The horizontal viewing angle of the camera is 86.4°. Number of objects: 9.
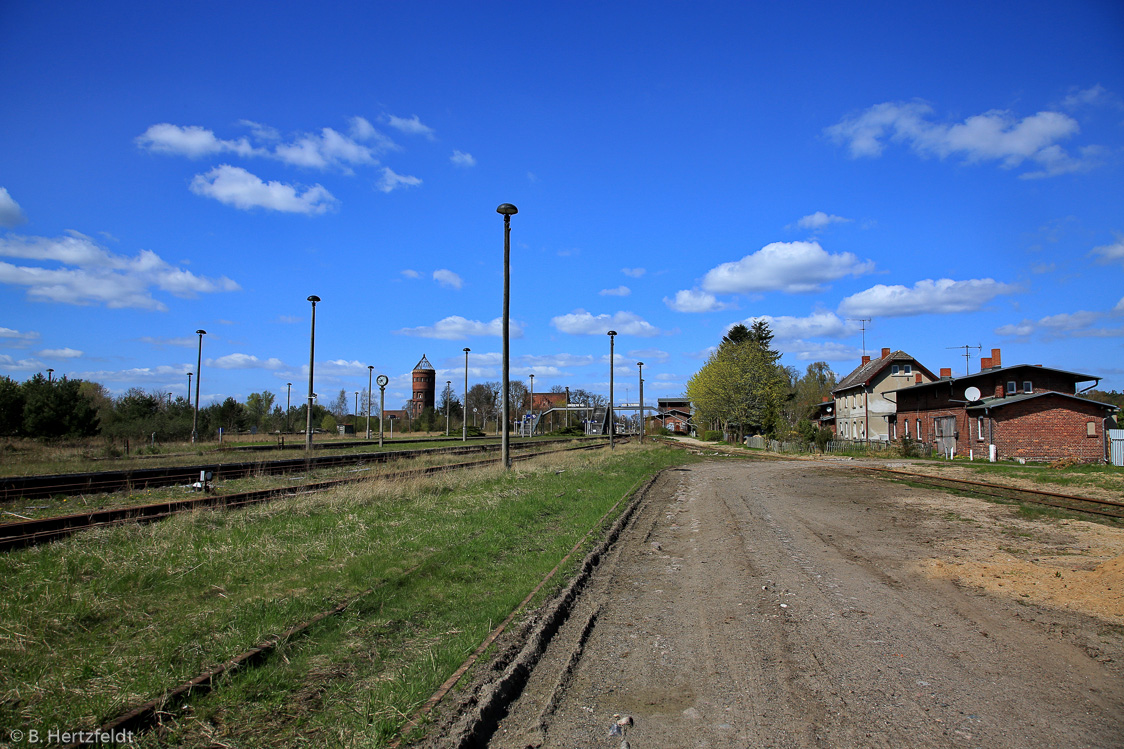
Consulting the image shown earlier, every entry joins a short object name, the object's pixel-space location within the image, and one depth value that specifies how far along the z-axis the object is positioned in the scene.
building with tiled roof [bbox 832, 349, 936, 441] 52.31
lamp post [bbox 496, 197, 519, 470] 19.69
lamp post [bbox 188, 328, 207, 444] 40.71
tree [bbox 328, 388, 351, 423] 125.25
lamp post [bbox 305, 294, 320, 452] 33.80
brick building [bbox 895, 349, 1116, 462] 32.28
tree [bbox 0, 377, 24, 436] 44.03
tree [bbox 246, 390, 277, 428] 103.75
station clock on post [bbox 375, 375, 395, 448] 47.53
